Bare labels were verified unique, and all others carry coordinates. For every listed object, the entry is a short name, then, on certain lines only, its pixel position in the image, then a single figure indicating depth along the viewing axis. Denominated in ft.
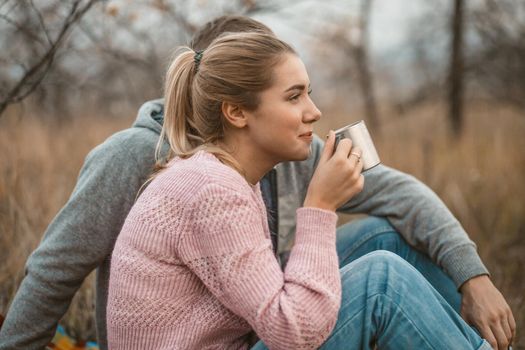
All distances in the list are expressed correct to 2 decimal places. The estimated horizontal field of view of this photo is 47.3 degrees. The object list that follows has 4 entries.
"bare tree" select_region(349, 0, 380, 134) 21.93
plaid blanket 6.89
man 5.39
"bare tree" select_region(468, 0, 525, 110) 17.51
